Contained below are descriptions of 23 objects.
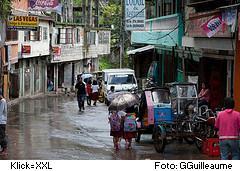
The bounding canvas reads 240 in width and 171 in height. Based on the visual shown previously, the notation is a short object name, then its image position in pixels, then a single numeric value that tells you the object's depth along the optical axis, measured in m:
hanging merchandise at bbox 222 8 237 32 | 16.70
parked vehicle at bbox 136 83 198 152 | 17.45
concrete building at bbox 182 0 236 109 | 18.05
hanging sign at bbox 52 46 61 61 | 54.97
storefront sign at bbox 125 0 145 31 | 28.72
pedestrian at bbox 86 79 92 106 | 35.12
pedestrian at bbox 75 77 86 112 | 30.59
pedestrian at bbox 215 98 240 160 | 12.04
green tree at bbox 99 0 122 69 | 73.31
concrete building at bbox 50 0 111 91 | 58.00
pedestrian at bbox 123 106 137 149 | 17.16
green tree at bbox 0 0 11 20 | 23.84
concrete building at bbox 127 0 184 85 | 29.72
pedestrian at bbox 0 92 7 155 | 15.41
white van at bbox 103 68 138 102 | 35.38
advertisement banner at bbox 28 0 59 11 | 32.59
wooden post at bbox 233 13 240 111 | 17.66
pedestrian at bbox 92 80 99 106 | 35.56
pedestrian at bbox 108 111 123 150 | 17.03
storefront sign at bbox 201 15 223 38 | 18.02
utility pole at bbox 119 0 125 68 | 54.28
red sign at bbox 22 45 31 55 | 42.94
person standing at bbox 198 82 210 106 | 20.72
